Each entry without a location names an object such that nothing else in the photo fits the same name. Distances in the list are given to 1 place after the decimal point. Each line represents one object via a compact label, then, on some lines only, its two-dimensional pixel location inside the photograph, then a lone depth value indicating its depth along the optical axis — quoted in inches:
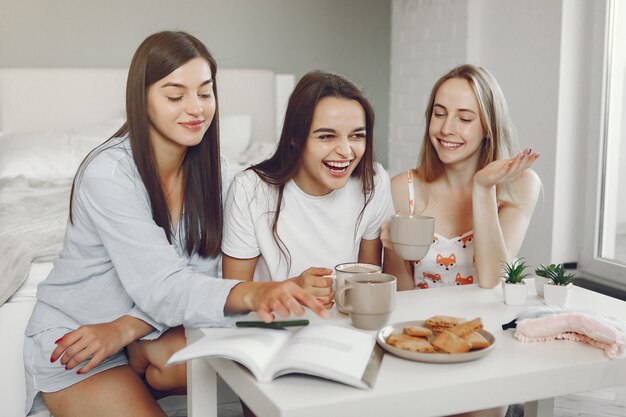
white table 36.6
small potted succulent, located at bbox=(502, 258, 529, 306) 55.4
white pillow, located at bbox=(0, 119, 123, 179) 127.7
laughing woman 64.0
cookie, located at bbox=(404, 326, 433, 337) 44.9
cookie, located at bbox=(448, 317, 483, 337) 44.1
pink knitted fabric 44.4
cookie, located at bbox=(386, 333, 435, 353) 42.1
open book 37.6
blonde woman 73.2
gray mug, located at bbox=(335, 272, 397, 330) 45.9
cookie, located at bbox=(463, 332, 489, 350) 42.8
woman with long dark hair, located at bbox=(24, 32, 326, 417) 54.9
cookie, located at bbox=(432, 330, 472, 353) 41.9
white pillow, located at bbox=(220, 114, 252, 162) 153.5
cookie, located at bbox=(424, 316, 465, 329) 46.3
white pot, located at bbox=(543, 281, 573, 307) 55.1
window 121.1
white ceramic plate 41.0
